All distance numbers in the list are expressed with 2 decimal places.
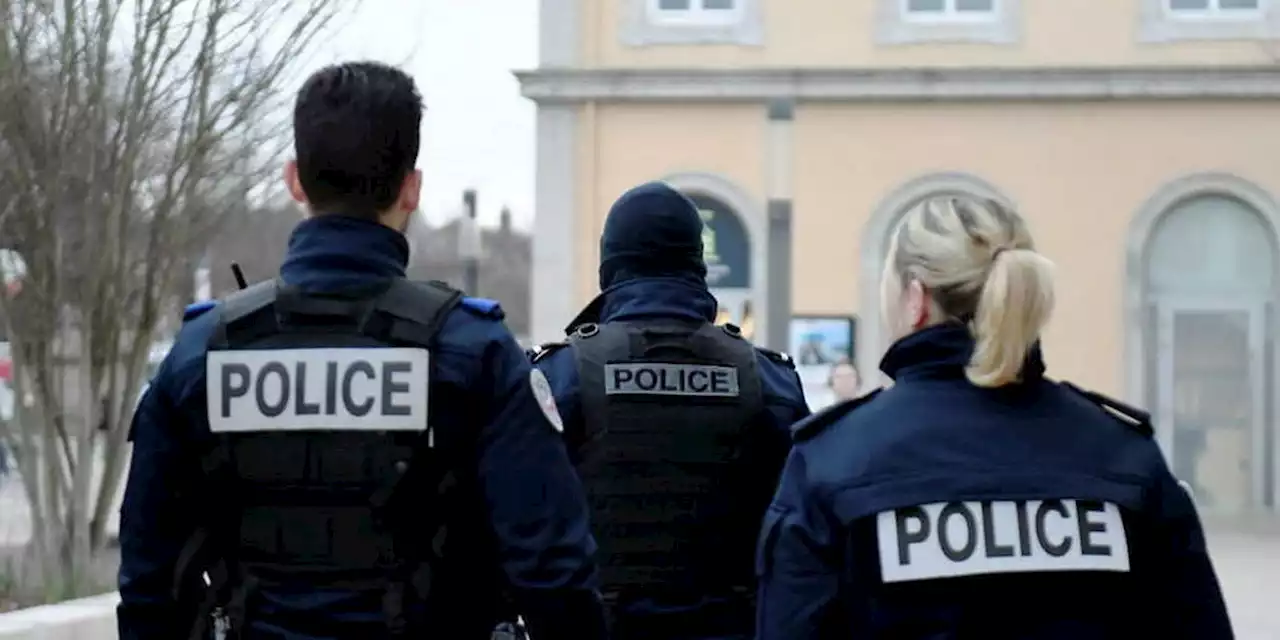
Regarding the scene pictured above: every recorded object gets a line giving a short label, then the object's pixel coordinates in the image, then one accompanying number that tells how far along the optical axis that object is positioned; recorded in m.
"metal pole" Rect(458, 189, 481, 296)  21.88
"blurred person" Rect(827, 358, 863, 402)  15.47
